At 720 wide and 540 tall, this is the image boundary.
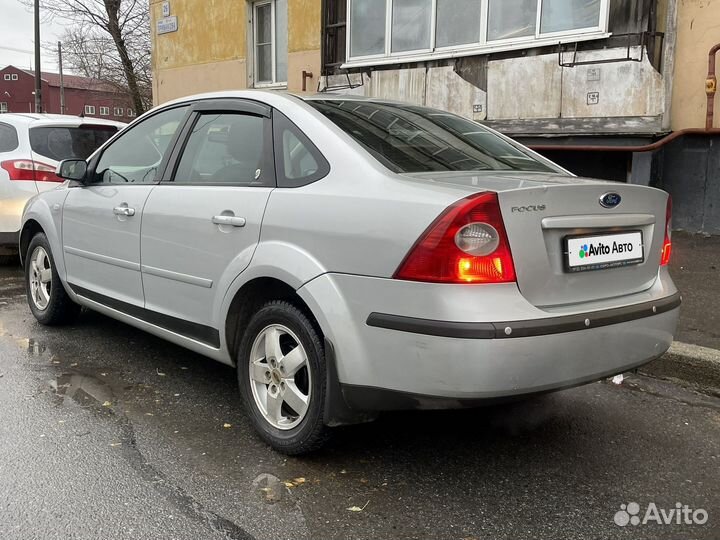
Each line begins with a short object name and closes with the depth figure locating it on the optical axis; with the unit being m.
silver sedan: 2.50
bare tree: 33.25
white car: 7.21
